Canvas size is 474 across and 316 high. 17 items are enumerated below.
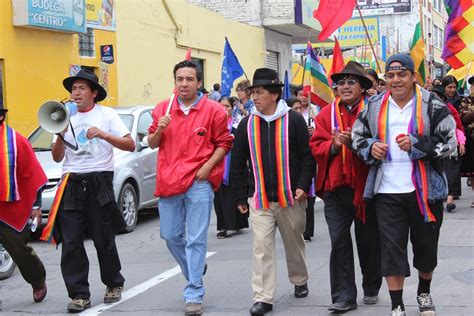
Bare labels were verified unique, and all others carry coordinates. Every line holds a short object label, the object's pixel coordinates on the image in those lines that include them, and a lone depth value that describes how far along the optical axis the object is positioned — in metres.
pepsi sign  26.13
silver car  15.39
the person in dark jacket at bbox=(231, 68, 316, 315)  9.22
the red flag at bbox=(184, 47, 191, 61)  10.09
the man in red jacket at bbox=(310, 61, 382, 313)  8.88
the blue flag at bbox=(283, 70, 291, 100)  17.29
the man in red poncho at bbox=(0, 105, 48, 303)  9.80
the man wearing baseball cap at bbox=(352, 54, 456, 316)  8.08
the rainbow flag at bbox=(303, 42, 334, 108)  12.50
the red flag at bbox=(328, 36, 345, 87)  13.10
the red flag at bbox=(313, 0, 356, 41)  13.70
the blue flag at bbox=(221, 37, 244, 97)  20.08
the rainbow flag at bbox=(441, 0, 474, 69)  19.37
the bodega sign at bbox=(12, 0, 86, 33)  22.57
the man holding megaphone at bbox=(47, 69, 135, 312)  9.55
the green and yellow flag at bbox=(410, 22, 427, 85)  16.16
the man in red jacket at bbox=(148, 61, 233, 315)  9.21
